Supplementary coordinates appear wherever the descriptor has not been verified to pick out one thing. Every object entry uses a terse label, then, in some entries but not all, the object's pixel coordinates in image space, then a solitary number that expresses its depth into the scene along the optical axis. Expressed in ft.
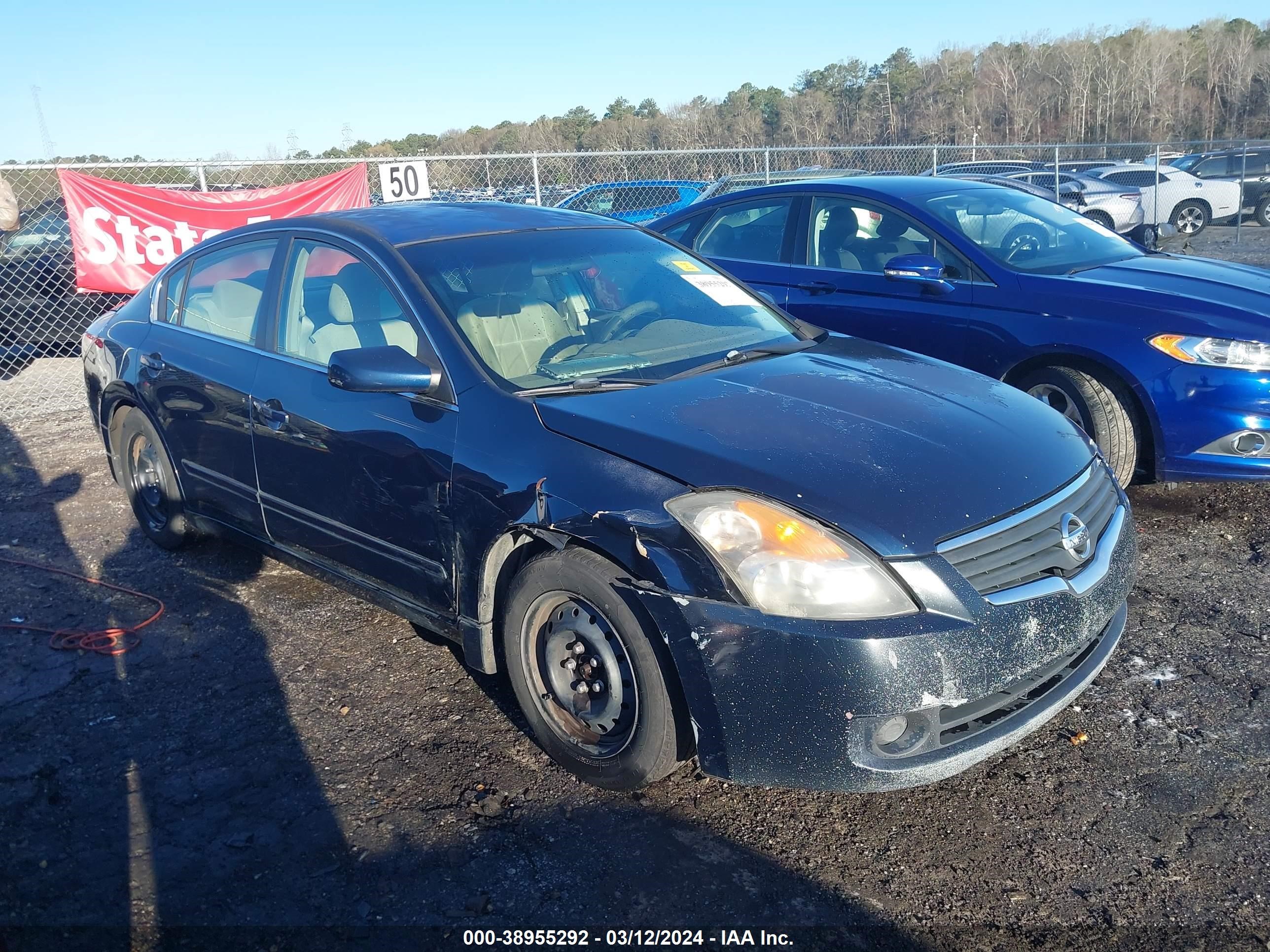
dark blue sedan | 8.44
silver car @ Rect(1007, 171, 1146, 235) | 56.18
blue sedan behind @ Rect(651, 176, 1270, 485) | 15.67
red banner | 30.48
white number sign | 34.78
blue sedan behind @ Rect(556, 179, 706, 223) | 51.65
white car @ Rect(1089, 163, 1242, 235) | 62.80
